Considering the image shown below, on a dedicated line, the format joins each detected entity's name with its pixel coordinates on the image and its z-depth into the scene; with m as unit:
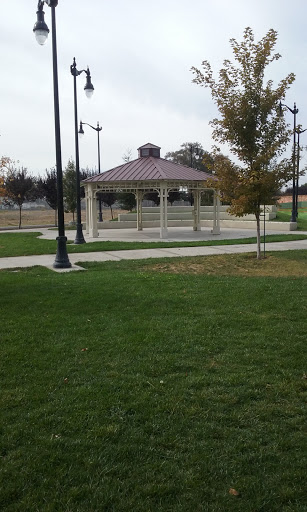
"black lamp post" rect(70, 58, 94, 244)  16.36
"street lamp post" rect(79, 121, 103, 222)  24.57
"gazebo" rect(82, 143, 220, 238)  22.50
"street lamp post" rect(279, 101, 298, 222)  27.83
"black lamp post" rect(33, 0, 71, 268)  10.49
